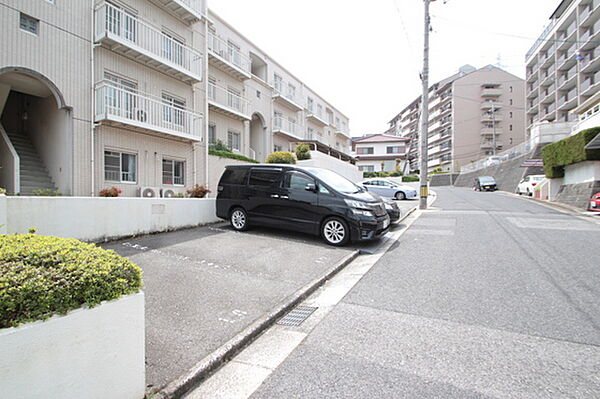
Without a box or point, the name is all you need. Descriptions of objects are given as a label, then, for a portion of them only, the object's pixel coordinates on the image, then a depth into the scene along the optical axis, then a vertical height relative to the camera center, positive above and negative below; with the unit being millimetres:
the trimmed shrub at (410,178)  35031 +1952
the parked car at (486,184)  29953 +1104
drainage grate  3592 -1446
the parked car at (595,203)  12475 -289
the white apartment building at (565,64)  33844 +16300
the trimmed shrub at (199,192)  10477 +104
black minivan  7055 -178
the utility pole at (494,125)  54112 +12218
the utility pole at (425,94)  15773 +5098
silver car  22328 +389
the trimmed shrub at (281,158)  17377 +2076
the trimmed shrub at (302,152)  20297 +2796
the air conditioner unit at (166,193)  12681 +85
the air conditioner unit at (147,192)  12055 +119
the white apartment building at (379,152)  57031 +8185
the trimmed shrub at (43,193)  8070 +52
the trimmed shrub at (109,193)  10212 +66
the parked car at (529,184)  21997 +833
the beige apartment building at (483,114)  55719 +14622
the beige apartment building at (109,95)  9625 +3595
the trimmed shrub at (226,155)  15578 +2071
